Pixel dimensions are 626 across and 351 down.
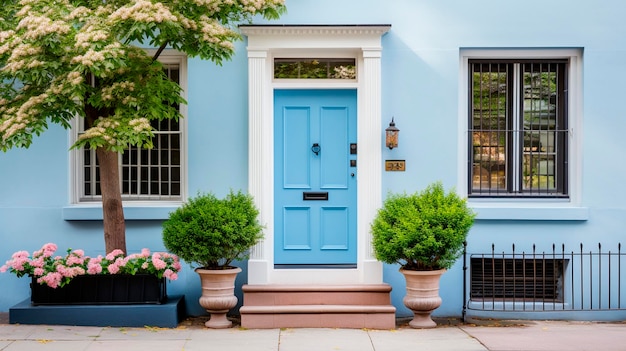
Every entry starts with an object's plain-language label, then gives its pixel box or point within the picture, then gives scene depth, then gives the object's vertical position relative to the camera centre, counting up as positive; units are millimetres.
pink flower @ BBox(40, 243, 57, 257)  8698 -973
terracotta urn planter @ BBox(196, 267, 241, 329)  8602 -1438
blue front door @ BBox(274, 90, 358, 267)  9633 -115
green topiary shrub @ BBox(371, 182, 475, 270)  8336 -720
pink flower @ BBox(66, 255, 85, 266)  8527 -1077
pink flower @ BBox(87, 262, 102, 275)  8453 -1160
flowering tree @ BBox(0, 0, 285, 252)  7281 +1084
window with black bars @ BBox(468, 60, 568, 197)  9789 +514
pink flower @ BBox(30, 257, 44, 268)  8500 -1100
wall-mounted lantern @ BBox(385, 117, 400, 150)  9305 +368
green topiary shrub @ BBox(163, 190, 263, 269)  8422 -735
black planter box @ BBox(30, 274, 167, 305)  8578 -1428
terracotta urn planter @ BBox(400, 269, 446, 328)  8562 -1435
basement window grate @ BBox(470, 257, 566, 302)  9648 -1468
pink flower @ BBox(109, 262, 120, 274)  8430 -1149
